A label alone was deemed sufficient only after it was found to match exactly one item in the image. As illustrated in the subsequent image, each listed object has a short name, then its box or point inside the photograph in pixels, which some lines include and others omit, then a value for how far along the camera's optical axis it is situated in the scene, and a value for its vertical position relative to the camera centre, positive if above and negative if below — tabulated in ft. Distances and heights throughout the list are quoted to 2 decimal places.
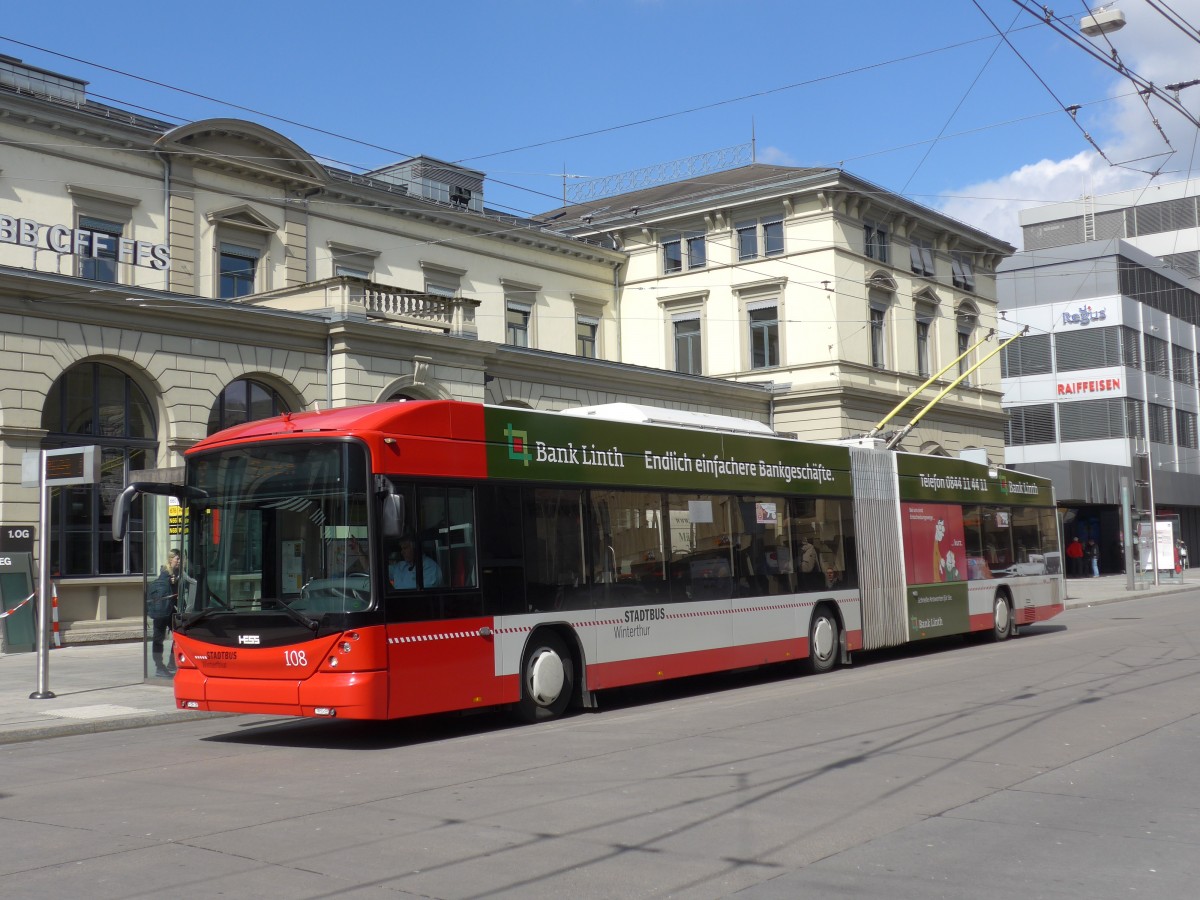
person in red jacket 176.00 -1.44
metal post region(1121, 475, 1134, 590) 132.05 +1.50
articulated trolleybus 37.37 +0.27
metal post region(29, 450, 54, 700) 50.65 -1.26
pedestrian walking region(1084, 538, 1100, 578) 182.50 -1.09
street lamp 48.88 +20.15
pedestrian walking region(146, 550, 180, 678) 56.90 -1.48
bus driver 38.01 +0.01
